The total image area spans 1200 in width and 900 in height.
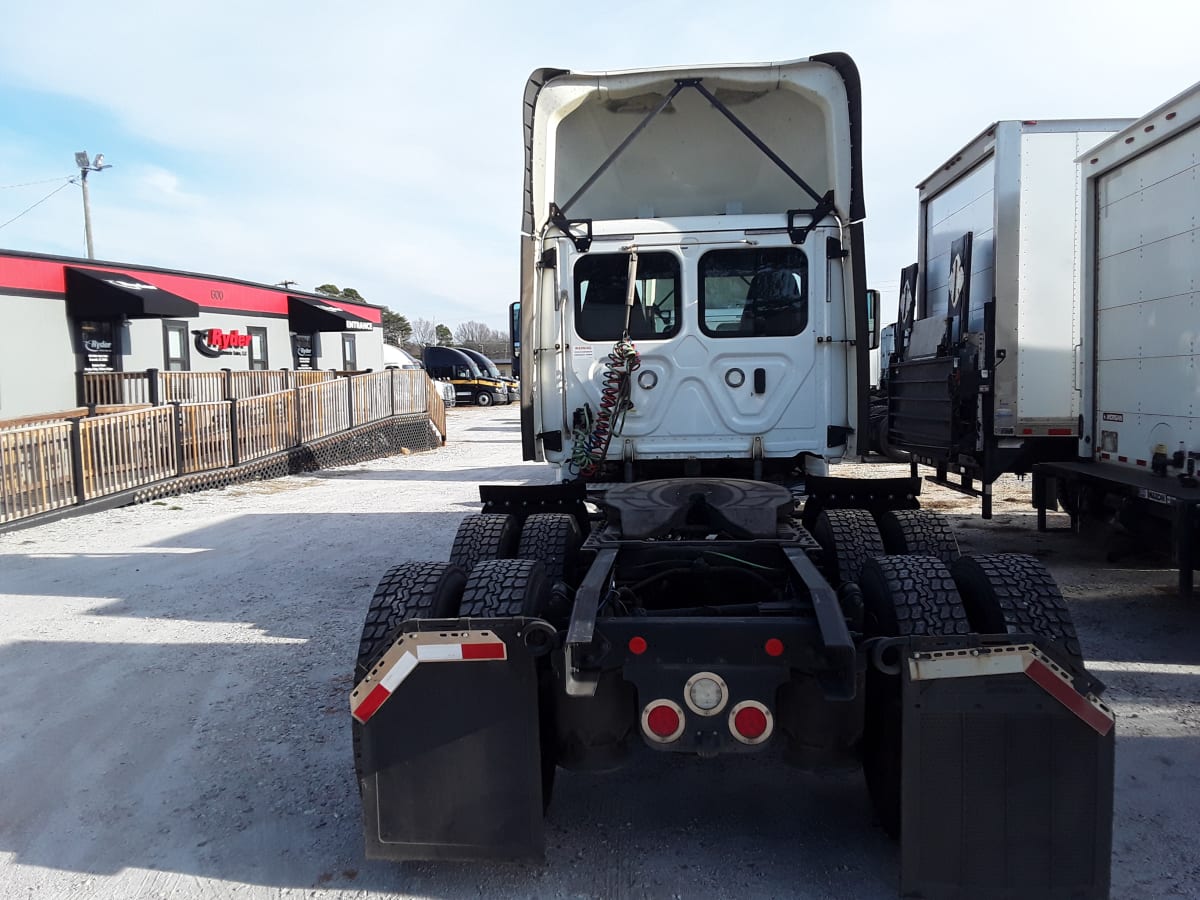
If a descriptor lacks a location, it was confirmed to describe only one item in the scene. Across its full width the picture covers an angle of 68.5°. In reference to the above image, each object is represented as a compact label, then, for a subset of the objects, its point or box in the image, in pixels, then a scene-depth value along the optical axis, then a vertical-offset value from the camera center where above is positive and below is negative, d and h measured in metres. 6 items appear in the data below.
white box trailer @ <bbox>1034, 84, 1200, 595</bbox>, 5.66 +0.30
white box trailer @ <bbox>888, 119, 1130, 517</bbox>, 7.70 +0.53
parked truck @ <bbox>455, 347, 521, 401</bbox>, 38.91 +0.76
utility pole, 33.28 +8.41
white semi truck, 2.67 -0.77
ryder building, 16.14 +1.47
